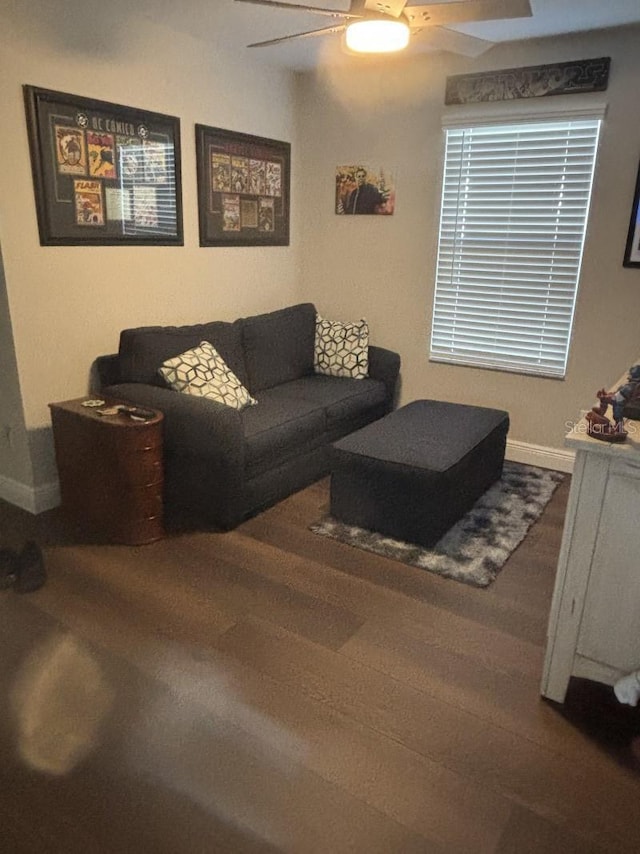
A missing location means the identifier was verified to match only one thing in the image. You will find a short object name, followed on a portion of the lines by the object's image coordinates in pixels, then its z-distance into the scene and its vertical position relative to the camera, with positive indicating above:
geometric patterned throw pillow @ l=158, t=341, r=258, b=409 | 3.24 -0.72
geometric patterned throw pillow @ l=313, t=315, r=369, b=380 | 4.26 -0.74
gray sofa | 2.99 -0.94
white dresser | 1.79 -0.96
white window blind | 3.62 +0.01
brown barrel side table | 2.82 -1.07
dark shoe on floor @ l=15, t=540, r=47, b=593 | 2.59 -1.40
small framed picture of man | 4.21 +0.34
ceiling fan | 2.05 +0.75
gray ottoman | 2.90 -1.10
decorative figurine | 1.79 -0.50
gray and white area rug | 2.82 -1.42
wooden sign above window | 3.37 +0.90
